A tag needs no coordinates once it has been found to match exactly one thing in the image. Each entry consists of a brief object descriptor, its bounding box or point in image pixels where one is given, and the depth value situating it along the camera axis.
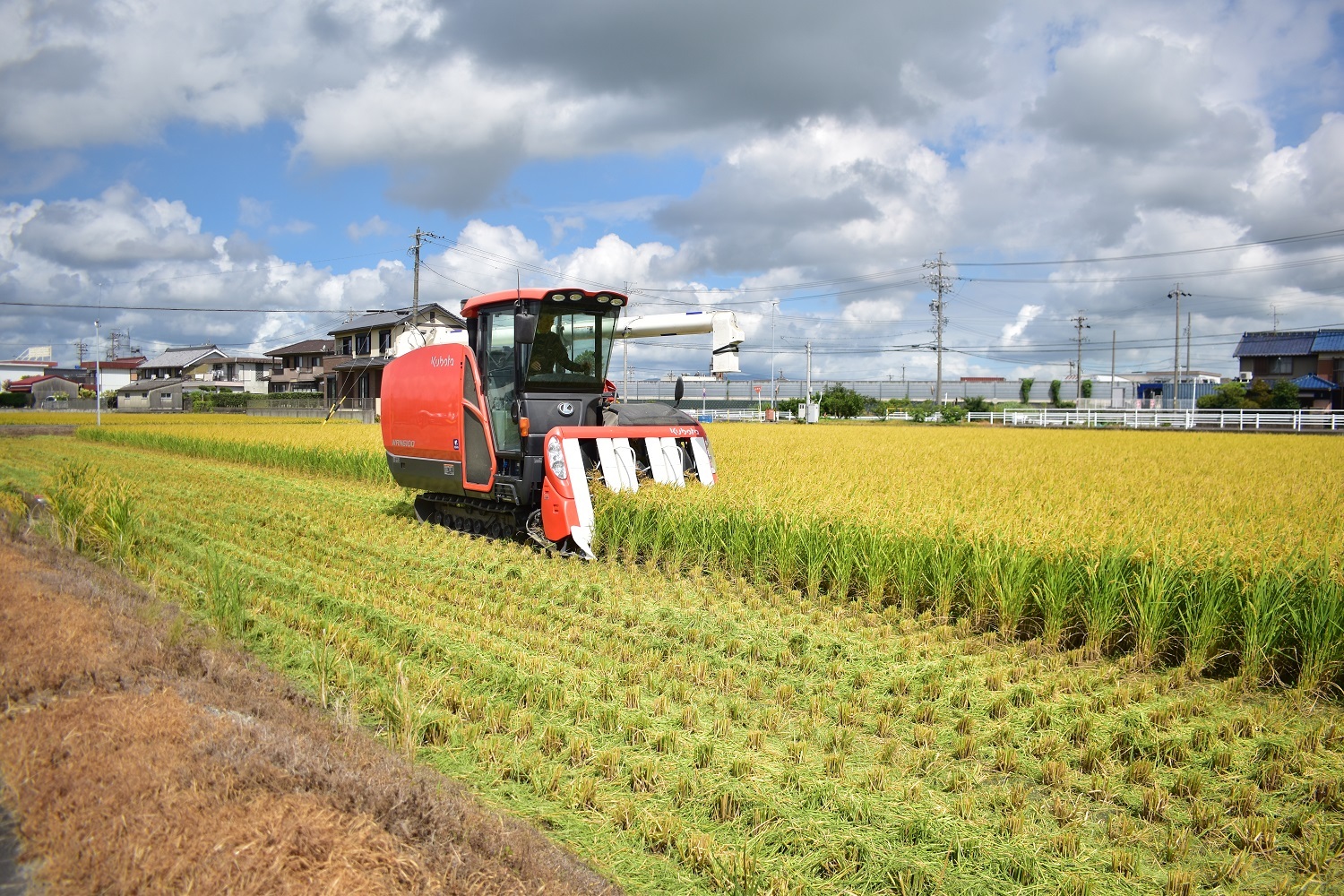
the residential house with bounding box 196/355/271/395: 81.62
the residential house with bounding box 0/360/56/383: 110.88
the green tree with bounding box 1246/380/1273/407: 48.56
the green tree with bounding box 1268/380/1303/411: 48.31
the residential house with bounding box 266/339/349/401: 69.12
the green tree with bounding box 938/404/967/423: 50.25
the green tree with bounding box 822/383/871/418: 59.88
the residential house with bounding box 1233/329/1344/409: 54.31
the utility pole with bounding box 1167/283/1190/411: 50.03
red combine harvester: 8.83
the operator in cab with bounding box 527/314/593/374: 9.59
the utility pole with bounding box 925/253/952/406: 59.22
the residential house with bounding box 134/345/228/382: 83.00
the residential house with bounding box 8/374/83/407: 92.26
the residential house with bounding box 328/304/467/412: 47.94
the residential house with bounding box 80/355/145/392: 96.25
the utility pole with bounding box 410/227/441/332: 37.08
